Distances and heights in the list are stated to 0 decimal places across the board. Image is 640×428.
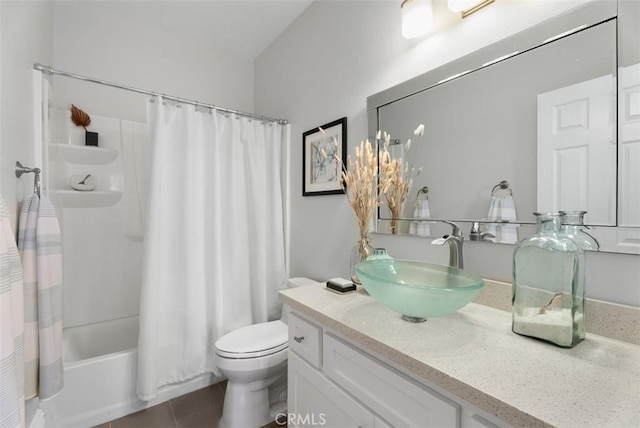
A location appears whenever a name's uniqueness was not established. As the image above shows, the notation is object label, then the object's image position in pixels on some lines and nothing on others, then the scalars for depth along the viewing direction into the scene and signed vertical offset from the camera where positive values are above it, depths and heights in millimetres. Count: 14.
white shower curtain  1640 -202
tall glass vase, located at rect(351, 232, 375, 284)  1378 -202
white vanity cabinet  646 -524
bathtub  1483 -1030
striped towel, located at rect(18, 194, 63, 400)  1129 -374
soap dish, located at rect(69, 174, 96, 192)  1986 +208
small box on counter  1224 -341
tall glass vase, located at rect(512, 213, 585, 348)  745 -220
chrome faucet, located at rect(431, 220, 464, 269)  1086 -154
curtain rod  1412 +708
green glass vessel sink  787 -256
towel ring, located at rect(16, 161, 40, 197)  1151 +164
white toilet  1441 -853
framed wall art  1751 +356
